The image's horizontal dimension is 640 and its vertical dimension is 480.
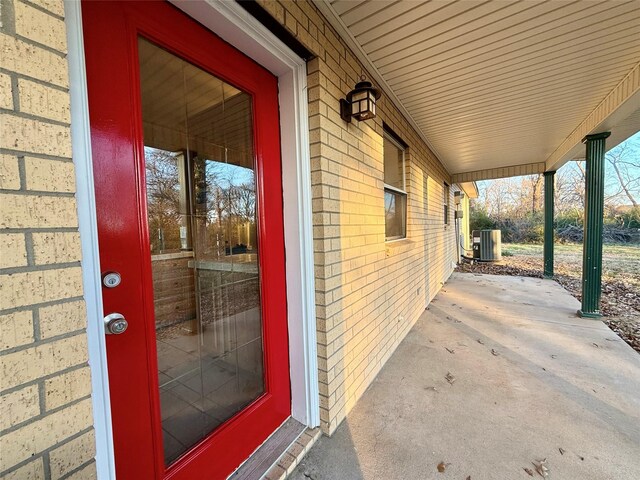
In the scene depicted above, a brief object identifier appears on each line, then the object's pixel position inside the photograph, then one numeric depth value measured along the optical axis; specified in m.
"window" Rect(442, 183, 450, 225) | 6.92
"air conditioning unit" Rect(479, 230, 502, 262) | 10.06
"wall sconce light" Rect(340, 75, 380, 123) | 1.85
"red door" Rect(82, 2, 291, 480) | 0.98
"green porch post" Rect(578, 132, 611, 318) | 3.80
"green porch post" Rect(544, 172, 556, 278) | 6.42
